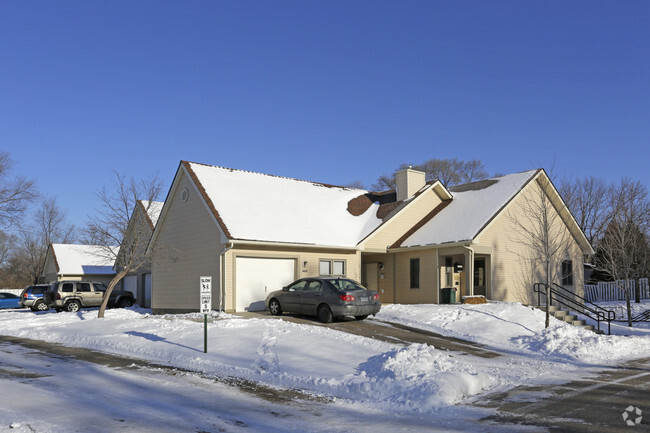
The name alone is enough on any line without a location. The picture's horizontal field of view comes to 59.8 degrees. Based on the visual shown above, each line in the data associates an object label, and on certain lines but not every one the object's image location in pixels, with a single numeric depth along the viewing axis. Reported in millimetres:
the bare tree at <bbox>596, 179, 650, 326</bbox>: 22978
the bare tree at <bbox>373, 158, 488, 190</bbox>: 54938
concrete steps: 20962
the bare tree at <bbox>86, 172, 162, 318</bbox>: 24253
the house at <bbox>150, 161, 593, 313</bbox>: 22641
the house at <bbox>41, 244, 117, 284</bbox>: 44750
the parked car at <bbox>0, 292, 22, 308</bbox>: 41406
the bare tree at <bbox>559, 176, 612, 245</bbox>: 50325
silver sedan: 17748
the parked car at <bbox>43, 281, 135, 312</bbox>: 30969
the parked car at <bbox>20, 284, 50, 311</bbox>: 38719
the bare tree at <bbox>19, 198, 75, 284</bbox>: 71062
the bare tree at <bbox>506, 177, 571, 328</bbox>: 25531
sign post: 13719
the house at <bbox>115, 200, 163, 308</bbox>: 25297
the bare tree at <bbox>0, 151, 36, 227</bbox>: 44062
